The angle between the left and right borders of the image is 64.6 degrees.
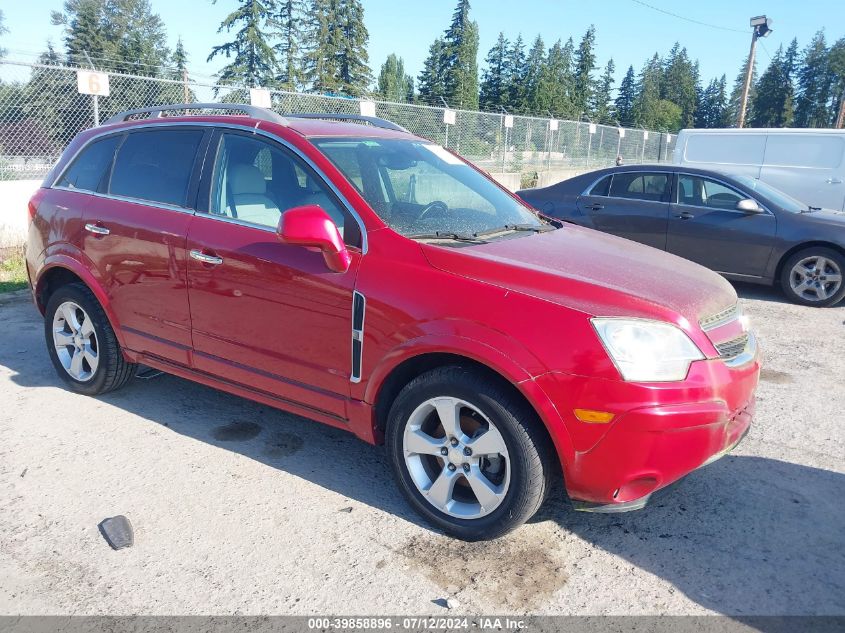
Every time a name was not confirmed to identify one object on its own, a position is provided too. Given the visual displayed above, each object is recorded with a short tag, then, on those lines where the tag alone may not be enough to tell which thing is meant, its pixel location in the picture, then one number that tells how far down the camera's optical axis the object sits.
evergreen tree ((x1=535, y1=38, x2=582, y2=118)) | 73.75
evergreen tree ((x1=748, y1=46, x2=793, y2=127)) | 91.12
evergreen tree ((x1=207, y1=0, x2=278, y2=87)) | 43.50
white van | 11.16
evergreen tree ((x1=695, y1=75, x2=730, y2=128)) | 103.63
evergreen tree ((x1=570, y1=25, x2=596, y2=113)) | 84.25
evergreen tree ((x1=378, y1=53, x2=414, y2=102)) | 108.94
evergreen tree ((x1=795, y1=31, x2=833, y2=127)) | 91.19
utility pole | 26.13
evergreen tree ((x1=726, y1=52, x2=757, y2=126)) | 96.31
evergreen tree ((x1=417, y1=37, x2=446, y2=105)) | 63.81
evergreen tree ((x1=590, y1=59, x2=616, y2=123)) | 86.31
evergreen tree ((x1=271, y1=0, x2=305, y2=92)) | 45.75
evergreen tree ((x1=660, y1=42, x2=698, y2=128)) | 102.06
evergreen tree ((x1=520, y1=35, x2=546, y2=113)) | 74.31
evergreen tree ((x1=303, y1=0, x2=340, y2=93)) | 47.88
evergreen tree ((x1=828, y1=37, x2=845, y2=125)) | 87.44
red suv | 2.64
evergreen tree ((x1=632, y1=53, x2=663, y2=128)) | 88.69
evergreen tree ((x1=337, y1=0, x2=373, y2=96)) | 49.19
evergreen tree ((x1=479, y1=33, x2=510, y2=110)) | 74.62
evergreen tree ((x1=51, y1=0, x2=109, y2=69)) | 49.50
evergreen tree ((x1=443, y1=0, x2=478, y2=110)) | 62.34
